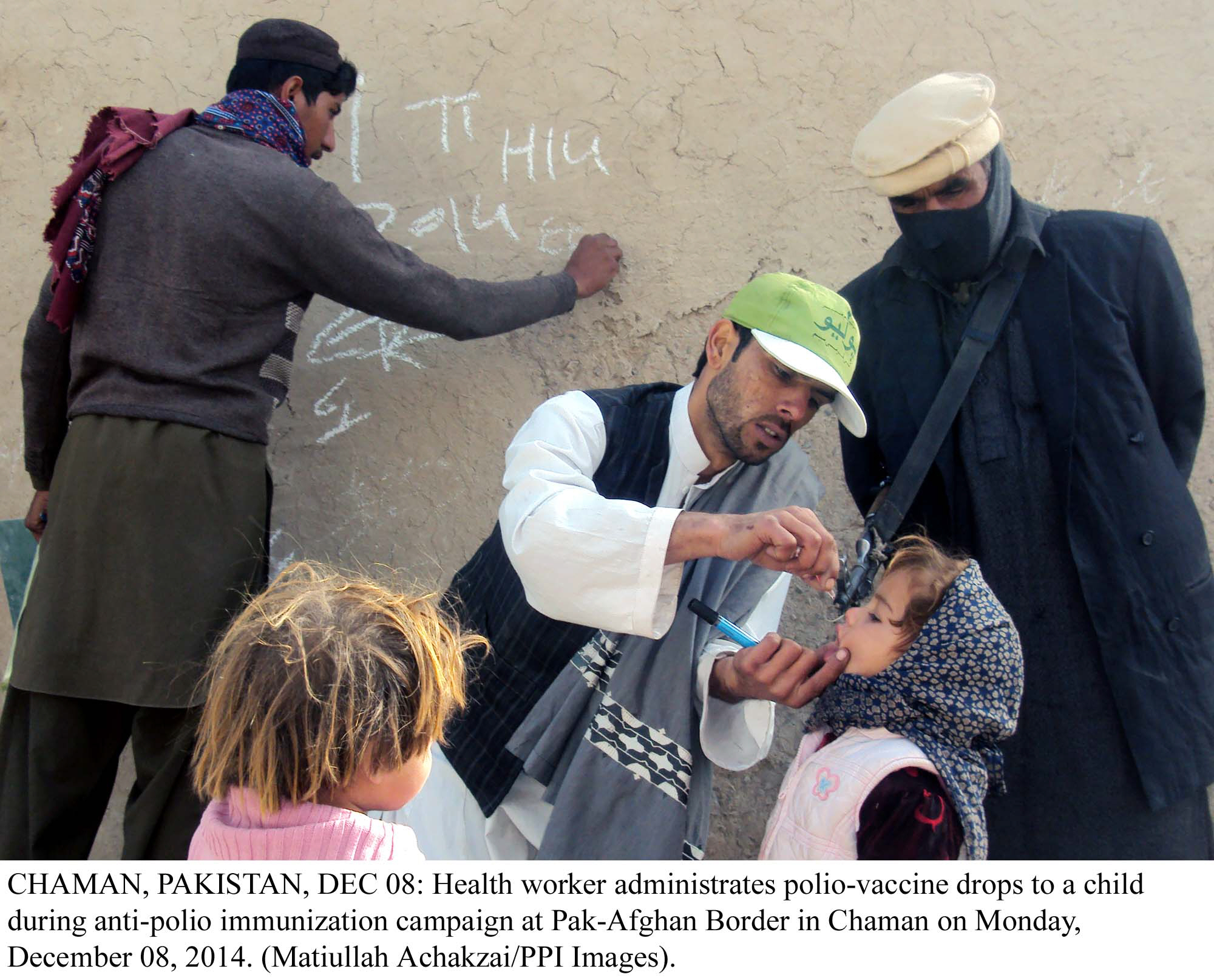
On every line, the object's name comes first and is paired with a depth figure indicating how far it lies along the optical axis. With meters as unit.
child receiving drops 1.74
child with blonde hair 1.44
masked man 2.01
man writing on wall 2.16
